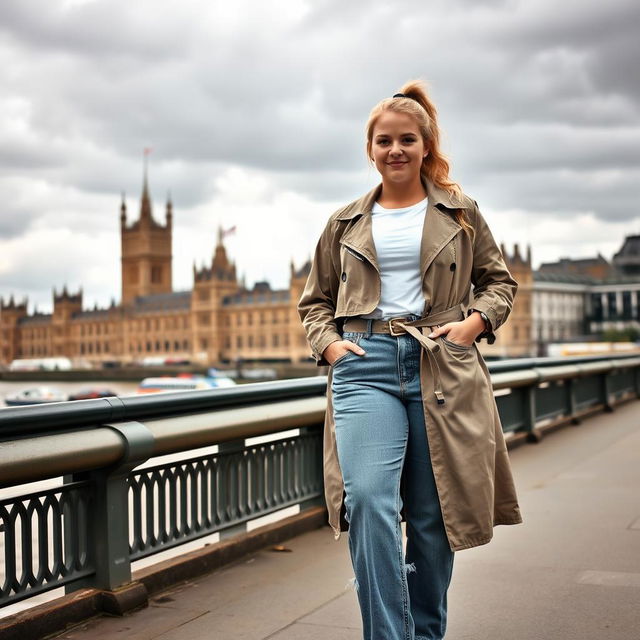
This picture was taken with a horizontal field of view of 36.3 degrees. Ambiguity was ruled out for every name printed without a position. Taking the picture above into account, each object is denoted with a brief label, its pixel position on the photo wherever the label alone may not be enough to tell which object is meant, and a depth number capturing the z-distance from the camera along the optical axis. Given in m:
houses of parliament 109.75
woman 2.24
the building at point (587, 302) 111.00
